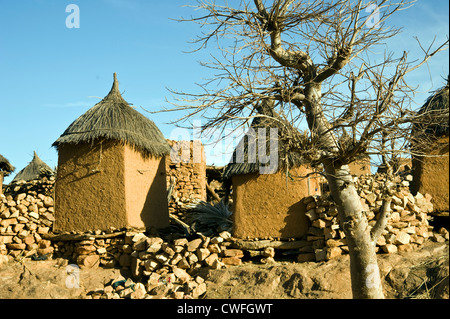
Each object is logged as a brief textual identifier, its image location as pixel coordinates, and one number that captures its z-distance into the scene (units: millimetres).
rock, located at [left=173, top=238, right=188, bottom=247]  9684
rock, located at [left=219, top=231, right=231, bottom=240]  9820
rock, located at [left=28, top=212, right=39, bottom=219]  10367
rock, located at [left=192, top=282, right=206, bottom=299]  8492
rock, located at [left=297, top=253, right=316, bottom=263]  9203
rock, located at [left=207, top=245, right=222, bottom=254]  9539
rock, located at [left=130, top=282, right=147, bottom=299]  8477
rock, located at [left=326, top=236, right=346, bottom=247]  8899
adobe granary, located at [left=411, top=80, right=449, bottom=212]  10344
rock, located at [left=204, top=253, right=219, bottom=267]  9305
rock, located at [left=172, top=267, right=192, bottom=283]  9016
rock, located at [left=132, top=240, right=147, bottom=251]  9773
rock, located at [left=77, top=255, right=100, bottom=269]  9852
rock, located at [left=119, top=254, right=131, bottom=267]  9914
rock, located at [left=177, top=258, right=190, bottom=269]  9328
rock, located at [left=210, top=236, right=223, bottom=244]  9641
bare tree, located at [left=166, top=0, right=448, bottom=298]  6391
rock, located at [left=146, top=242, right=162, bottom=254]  9609
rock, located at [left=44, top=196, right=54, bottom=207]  10523
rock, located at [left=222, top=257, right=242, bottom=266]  9528
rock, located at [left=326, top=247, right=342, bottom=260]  8798
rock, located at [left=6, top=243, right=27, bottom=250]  10188
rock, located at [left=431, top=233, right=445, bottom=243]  9156
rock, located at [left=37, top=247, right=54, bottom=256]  10266
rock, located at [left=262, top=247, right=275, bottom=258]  9414
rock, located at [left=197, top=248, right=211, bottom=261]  9406
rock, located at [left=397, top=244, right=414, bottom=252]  8793
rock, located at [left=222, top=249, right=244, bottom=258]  9586
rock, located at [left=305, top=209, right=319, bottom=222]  9344
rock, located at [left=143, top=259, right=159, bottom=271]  9367
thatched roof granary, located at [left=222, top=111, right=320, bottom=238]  9617
